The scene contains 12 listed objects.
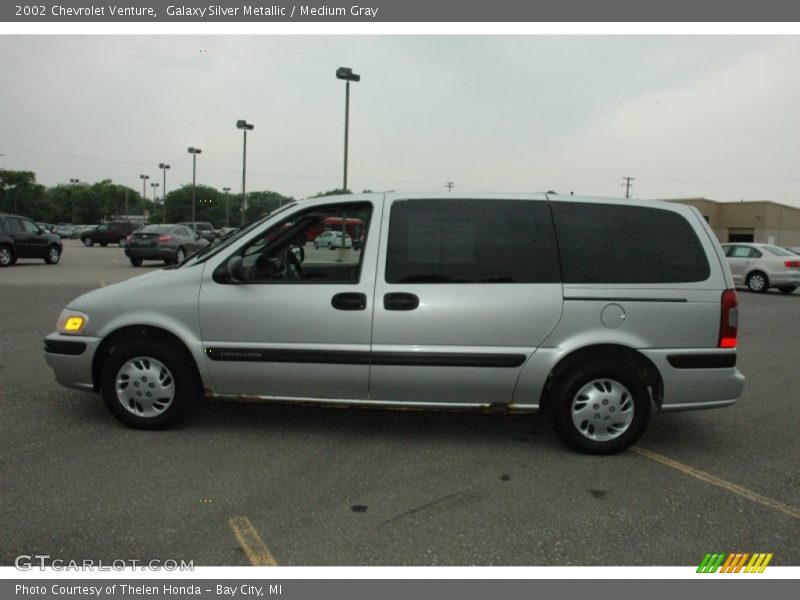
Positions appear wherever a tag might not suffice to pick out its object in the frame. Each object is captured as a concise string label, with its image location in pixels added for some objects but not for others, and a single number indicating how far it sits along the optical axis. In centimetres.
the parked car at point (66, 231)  7131
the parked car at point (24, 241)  2000
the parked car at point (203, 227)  5109
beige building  5928
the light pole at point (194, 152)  5157
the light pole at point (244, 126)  3288
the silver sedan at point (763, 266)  1830
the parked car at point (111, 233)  4138
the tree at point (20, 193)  10681
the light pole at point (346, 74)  2280
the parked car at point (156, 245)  2133
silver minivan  429
